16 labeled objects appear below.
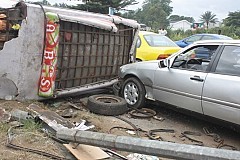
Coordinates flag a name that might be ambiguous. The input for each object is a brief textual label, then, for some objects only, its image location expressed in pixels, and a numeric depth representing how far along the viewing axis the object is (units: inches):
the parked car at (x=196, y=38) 624.1
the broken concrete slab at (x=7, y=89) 240.1
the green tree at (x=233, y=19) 2219.5
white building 3463.6
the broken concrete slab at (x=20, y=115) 204.8
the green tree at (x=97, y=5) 1325.8
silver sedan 203.6
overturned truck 237.9
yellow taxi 405.0
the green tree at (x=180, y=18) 4222.4
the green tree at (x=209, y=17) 3257.4
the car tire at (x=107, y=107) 254.2
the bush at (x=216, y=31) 1480.1
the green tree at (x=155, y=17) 2641.5
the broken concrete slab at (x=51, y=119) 195.5
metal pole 130.2
